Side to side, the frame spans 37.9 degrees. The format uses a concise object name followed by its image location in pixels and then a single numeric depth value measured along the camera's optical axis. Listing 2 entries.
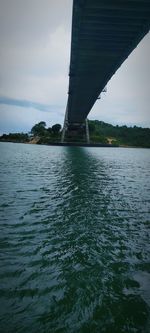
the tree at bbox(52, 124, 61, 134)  142.25
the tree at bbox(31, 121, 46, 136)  151.02
